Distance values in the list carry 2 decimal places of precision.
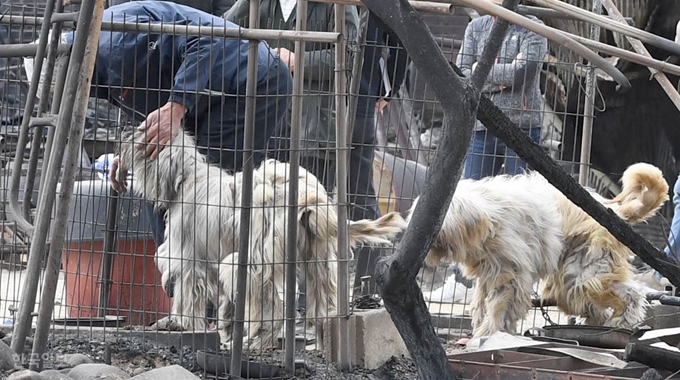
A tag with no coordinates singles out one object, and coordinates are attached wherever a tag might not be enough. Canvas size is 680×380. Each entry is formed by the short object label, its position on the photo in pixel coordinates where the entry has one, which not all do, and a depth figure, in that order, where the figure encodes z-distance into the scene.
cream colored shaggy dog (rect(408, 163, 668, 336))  13.62
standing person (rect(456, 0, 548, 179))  15.09
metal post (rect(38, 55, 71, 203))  10.00
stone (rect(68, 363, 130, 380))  9.30
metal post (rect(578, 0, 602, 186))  15.01
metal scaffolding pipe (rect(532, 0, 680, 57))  7.81
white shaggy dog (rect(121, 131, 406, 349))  12.04
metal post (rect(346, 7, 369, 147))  11.66
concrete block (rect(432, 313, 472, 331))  14.80
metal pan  11.88
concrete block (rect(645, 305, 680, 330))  13.44
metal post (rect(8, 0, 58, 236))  10.16
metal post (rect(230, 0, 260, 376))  10.66
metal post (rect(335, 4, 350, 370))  11.09
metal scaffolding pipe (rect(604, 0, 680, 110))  9.65
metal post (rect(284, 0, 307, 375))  10.81
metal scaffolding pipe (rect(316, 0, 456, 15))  10.75
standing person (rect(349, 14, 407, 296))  14.08
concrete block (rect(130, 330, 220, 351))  11.48
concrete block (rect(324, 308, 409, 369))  11.65
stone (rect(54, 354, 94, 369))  9.98
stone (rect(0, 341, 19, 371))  9.24
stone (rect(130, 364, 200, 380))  9.09
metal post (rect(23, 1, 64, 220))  10.10
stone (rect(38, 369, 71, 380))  8.69
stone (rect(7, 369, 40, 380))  8.44
